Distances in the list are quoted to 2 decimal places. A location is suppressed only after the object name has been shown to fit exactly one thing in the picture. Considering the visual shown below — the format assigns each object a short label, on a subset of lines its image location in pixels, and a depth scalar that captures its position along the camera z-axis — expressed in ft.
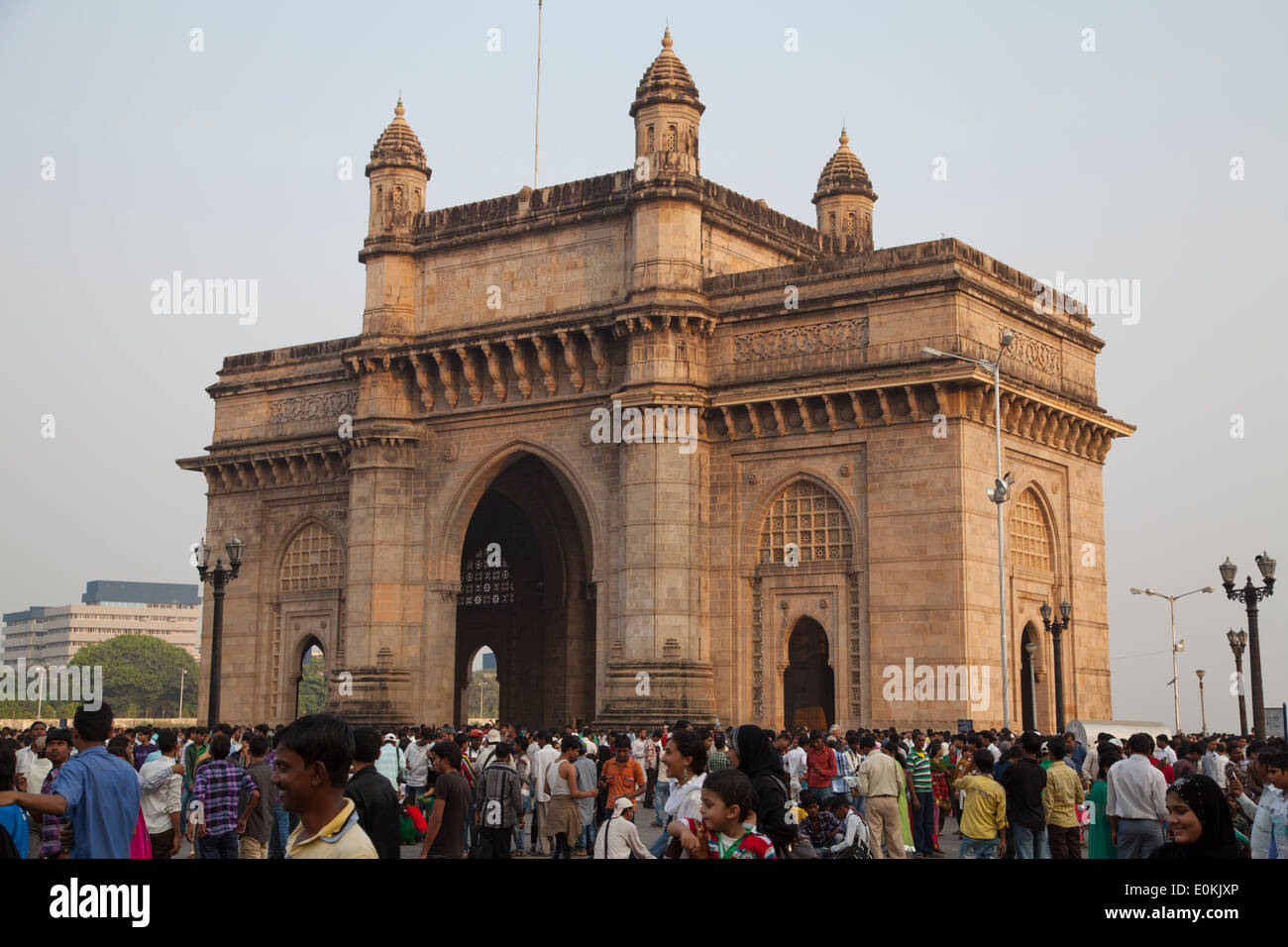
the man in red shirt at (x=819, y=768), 63.36
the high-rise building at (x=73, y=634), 649.61
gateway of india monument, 106.11
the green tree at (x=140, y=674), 449.89
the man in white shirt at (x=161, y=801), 42.73
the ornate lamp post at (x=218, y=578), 91.30
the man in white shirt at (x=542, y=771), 64.44
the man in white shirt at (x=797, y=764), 68.95
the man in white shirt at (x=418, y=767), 73.15
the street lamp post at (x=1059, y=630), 100.89
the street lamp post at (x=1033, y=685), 107.96
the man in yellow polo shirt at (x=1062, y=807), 48.62
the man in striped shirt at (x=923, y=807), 66.69
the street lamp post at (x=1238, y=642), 125.59
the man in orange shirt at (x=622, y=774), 61.36
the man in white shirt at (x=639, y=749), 85.15
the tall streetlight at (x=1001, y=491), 93.86
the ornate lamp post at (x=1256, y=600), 77.36
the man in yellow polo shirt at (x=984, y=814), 48.21
